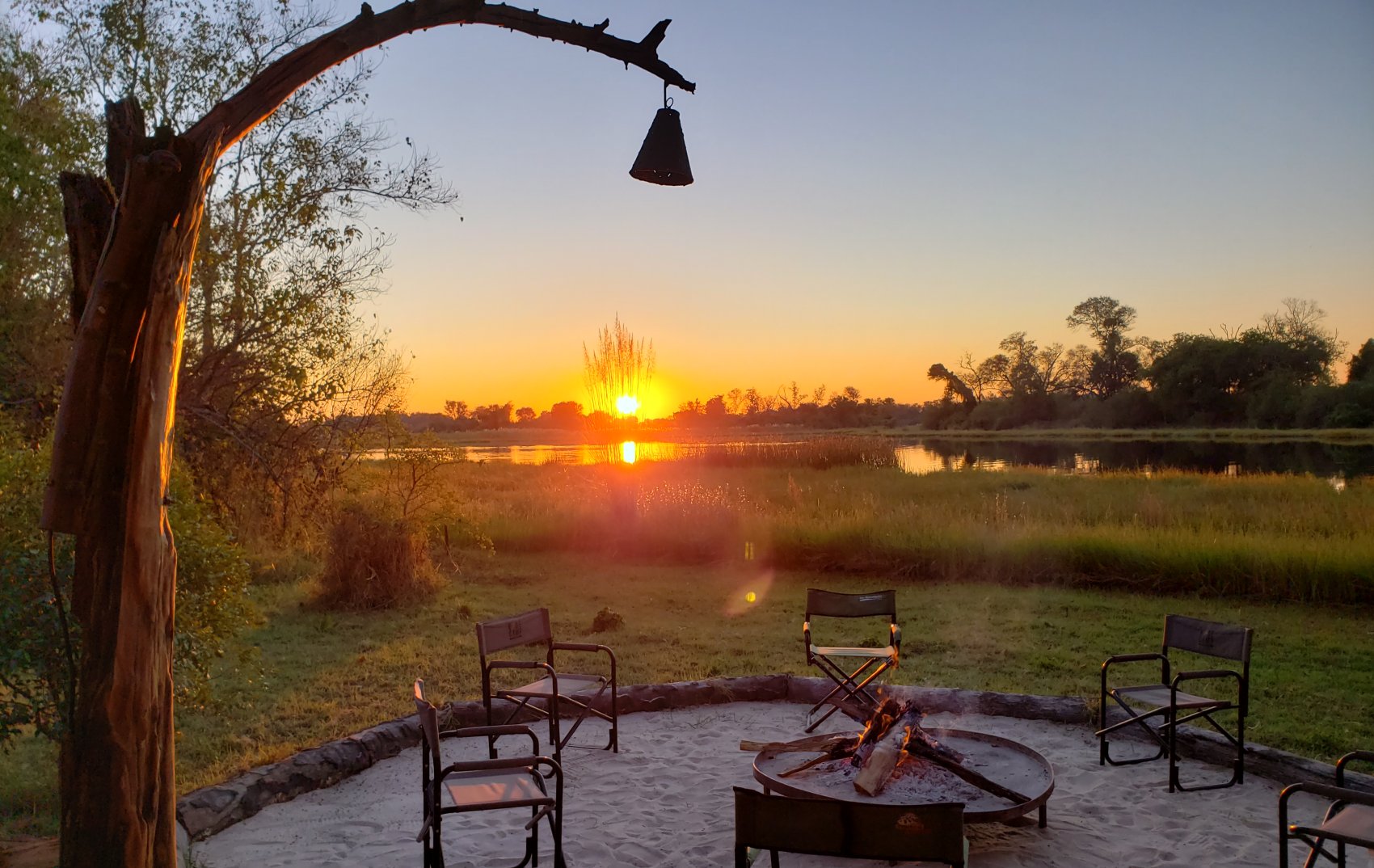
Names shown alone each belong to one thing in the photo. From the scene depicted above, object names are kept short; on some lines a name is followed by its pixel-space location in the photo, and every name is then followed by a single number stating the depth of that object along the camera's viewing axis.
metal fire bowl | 3.27
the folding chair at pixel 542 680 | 4.16
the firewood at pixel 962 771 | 3.29
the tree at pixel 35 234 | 7.07
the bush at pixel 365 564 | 8.77
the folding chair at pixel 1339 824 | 2.50
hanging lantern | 3.50
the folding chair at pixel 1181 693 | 3.96
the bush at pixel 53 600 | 3.13
